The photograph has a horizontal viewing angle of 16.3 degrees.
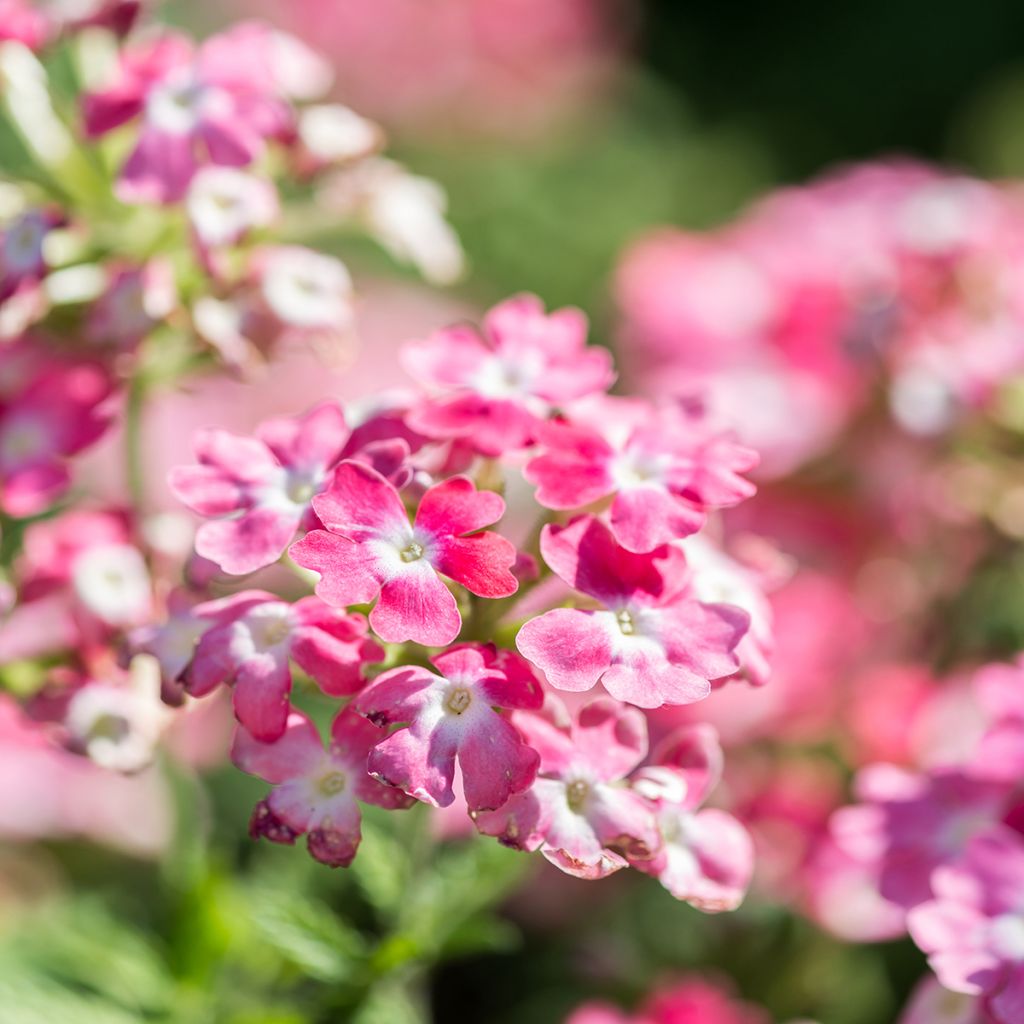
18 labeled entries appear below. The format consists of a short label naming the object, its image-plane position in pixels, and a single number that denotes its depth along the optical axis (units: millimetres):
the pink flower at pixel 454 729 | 246
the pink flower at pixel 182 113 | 274
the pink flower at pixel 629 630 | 249
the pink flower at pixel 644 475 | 255
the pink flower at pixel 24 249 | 272
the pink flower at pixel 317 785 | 249
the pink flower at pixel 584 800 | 248
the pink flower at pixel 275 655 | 250
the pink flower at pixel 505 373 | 262
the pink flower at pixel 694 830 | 257
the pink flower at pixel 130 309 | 274
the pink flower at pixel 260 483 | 257
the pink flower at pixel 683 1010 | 289
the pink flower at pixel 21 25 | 284
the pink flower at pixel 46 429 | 277
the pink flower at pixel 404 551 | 249
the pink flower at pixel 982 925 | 255
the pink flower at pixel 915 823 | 270
